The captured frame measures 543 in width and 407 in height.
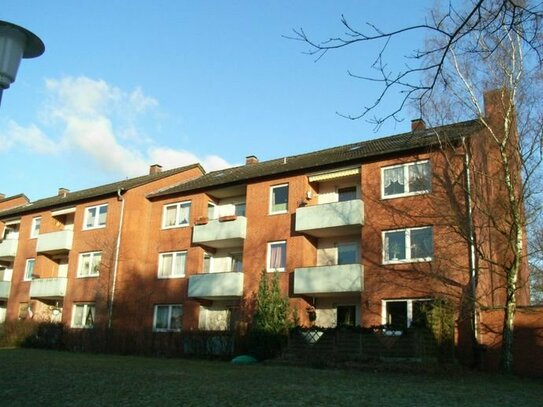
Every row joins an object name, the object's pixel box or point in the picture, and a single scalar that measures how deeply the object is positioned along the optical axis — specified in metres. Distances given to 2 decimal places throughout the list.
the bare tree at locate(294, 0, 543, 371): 19.02
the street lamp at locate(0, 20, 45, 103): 5.50
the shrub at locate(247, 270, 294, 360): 22.80
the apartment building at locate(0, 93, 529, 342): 21.61
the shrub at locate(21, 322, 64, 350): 29.62
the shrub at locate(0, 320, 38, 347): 30.53
